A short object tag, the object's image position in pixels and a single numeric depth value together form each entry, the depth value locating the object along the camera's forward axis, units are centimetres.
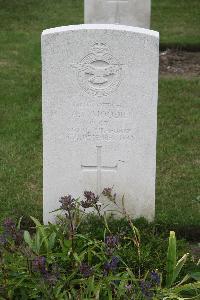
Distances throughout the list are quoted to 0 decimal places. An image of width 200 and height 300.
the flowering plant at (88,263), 399
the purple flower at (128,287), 382
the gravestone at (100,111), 491
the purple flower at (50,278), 368
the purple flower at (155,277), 377
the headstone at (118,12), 957
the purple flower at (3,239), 402
